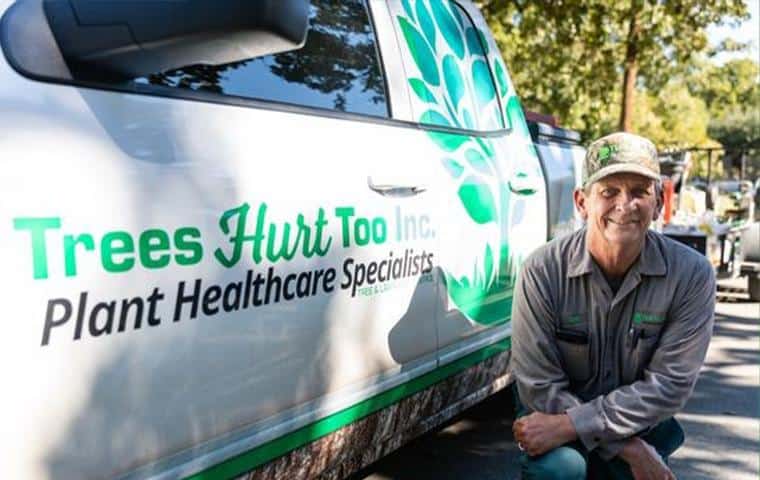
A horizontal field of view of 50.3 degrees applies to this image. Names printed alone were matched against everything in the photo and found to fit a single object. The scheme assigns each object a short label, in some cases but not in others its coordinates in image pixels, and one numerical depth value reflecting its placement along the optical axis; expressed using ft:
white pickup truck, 4.61
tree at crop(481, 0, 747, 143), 40.06
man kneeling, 7.33
